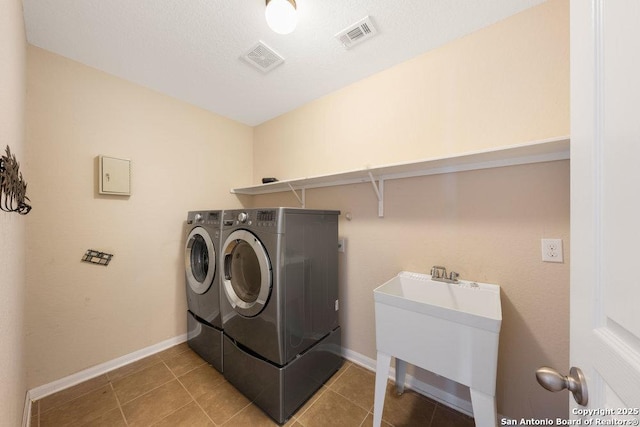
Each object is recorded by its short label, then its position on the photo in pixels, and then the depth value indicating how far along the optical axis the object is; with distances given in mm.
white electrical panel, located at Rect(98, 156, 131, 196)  1714
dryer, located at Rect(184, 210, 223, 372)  1772
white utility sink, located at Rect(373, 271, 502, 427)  942
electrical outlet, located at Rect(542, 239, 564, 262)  1162
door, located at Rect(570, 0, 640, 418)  349
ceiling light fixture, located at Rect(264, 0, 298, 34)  1131
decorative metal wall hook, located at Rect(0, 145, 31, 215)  695
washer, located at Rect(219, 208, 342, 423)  1339
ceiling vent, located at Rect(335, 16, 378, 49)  1358
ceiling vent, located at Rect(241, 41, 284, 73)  1554
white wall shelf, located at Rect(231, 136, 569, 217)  1110
